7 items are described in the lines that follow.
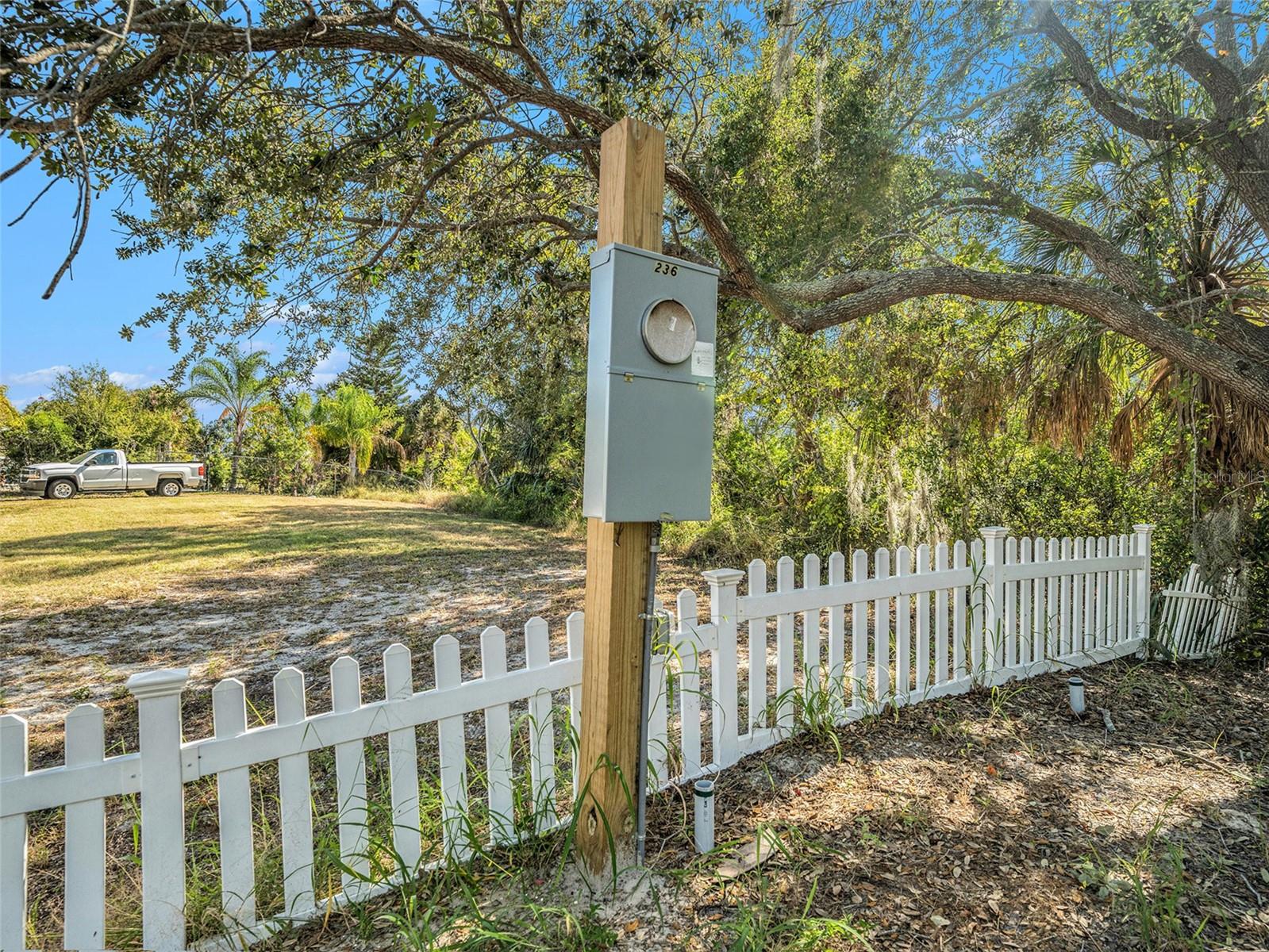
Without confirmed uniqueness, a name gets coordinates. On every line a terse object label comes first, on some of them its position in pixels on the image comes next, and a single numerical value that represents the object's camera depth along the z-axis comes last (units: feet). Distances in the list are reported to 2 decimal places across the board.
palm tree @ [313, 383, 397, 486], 69.05
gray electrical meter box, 6.20
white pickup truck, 49.32
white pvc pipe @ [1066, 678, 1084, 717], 10.71
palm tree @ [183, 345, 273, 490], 55.52
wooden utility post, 6.35
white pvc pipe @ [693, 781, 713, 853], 6.76
